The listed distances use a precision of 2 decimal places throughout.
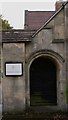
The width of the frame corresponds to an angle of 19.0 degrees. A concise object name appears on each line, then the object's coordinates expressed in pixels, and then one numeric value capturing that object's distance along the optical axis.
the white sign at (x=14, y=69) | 9.17
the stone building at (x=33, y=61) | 9.17
